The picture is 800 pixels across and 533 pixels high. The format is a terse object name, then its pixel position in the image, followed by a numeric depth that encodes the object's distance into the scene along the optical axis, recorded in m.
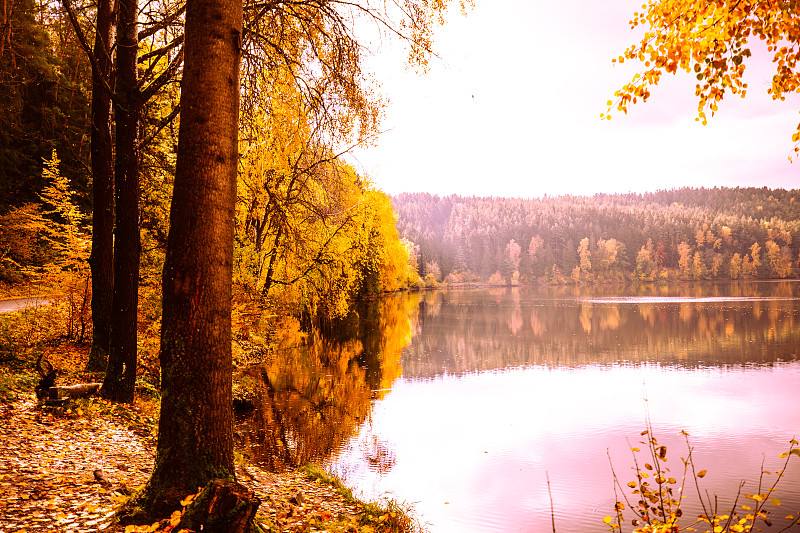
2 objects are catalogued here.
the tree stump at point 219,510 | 3.66
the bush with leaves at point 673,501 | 4.42
